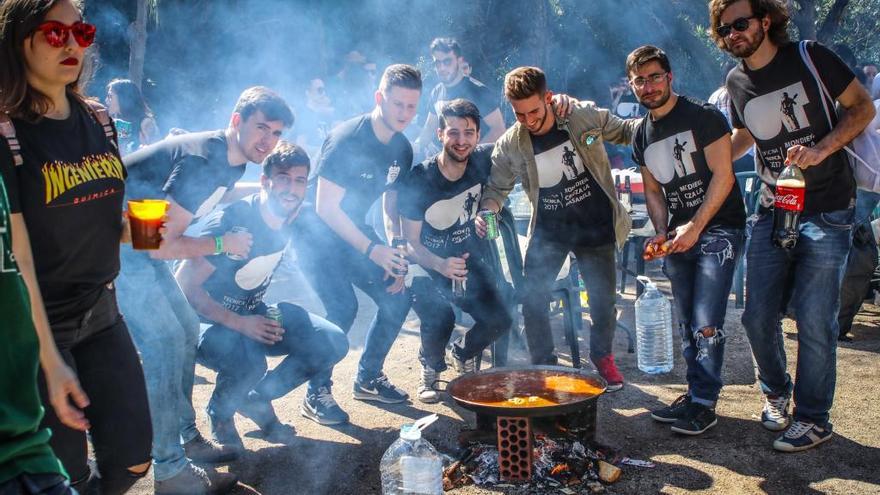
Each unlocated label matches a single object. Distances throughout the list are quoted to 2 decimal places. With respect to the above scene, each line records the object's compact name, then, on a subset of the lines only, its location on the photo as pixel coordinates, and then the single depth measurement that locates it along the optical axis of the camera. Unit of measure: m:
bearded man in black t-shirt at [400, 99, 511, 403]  5.21
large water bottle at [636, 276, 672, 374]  5.72
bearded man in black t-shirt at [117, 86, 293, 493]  3.55
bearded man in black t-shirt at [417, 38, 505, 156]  7.36
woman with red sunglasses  2.49
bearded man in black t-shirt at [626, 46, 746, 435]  4.24
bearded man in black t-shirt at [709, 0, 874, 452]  3.75
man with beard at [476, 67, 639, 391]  4.90
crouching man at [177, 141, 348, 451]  4.23
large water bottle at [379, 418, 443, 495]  3.59
